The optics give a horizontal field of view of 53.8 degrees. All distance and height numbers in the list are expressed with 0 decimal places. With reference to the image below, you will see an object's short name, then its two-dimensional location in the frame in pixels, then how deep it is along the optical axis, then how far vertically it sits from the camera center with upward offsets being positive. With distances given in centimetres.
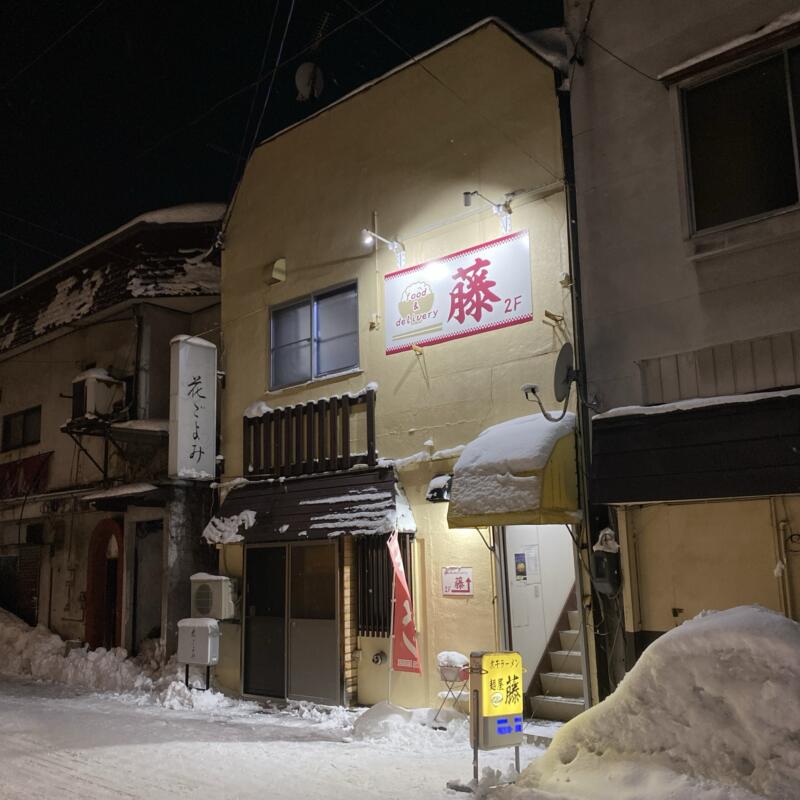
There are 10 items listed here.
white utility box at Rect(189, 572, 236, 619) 1305 -79
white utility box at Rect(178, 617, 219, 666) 1280 -150
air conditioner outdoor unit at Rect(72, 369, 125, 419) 1612 +323
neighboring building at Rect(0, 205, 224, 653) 1541 +231
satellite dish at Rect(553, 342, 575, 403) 920 +191
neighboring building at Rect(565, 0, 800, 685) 783 +251
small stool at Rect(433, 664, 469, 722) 965 -170
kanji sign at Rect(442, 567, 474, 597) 1034 -52
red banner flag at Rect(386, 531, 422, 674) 1055 -117
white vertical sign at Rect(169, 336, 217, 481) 1368 +243
